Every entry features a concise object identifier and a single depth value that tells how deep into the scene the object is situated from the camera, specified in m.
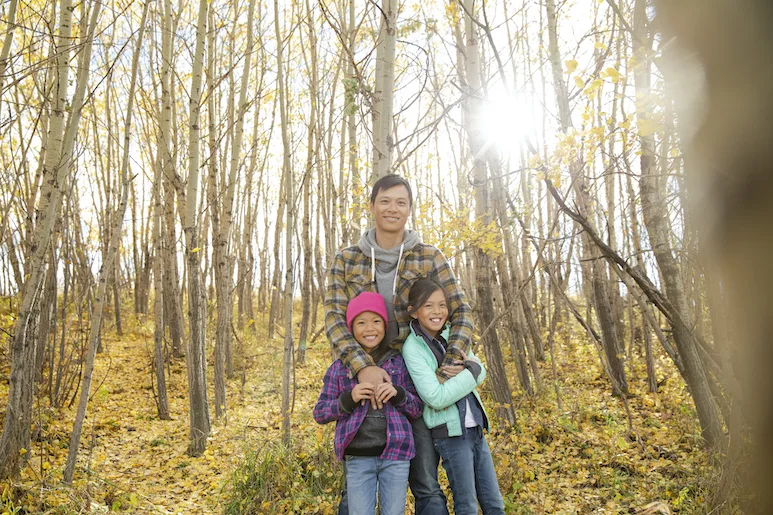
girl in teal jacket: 2.00
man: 2.11
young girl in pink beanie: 1.93
